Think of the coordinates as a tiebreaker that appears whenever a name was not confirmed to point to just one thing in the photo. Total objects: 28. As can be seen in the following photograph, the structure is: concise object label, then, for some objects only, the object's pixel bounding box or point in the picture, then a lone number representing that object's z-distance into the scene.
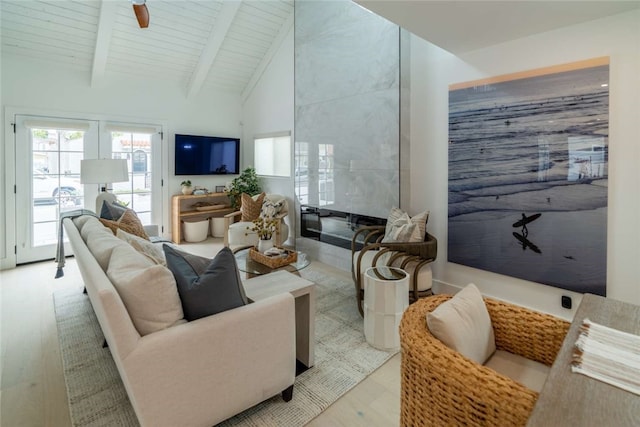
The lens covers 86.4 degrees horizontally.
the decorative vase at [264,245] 3.35
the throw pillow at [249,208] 5.44
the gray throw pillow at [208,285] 1.58
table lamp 3.93
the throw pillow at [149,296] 1.46
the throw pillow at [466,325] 1.29
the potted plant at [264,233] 3.36
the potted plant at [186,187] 5.96
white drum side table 2.47
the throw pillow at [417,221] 3.15
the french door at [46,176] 4.53
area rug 1.84
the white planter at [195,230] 5.87
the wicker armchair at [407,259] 2.90
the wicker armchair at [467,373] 1.02
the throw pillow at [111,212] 3.41
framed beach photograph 2.52
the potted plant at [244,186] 6.09
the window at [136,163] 5.34
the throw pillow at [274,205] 4.89
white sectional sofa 1.39
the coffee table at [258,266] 3.00
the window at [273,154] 5.79
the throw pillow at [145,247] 2.18
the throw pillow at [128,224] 3.00
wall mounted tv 5.91
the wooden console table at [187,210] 5.83
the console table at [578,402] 0.82
